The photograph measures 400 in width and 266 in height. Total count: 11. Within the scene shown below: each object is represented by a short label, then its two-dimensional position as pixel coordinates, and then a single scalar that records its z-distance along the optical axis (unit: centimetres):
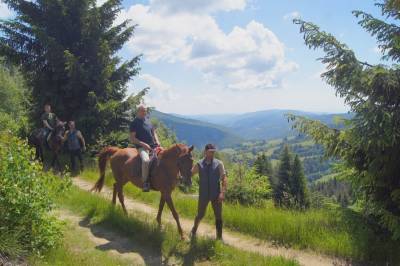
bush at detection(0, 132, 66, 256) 648
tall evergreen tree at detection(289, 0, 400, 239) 711
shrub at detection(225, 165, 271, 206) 1633
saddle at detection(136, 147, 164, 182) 1045
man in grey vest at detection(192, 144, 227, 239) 959
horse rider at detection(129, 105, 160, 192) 1058
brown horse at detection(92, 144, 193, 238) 945
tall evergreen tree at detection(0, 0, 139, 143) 2064
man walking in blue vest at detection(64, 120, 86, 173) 1839
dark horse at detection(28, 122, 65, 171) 1847
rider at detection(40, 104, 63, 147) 1830
